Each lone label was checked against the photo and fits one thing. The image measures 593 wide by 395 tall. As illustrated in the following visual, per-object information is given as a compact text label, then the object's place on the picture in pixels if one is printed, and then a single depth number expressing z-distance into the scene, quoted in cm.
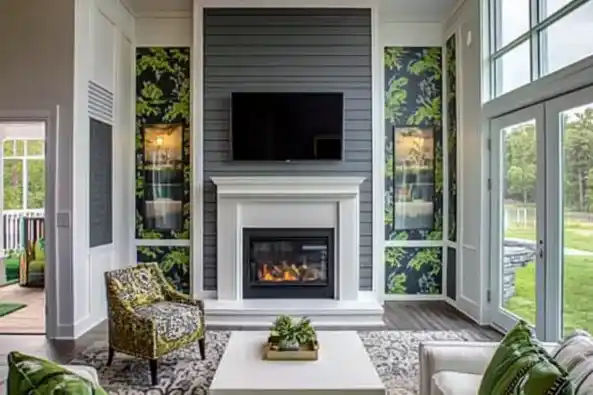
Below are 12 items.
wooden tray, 333
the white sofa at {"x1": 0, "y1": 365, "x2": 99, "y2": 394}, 233
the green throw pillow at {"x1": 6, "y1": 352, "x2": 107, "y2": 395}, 145
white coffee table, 285
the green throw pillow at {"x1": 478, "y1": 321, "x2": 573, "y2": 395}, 164
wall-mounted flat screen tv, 662
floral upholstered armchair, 405
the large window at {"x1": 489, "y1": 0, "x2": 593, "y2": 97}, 411
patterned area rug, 391
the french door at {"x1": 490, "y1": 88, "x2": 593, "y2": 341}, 398
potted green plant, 339
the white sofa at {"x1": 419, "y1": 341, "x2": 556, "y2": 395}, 262
